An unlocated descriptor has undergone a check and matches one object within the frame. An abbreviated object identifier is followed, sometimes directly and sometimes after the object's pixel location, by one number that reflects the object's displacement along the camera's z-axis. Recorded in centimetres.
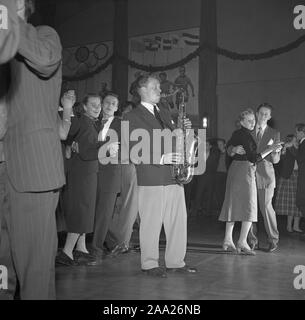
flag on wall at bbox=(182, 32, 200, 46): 921
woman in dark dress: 361
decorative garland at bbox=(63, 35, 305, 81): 785
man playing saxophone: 328
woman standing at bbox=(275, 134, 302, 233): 572
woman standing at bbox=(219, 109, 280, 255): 410
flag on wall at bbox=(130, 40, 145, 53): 996
